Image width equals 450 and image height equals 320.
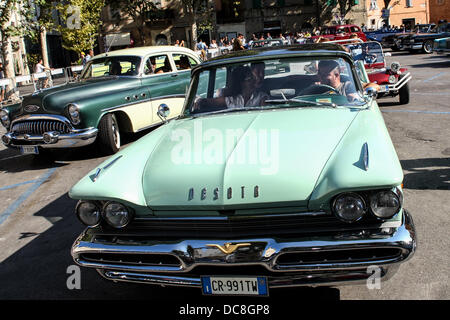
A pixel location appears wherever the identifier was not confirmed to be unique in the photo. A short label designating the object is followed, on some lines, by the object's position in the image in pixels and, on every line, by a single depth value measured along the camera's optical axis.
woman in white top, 4.38
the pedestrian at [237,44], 13.43
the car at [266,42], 22.70
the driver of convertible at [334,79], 4.32
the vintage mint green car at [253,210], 2.89
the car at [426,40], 26.02
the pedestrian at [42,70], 20.02
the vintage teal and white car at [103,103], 8.06
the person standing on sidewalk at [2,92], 18.02
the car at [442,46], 20.50
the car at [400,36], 28.06
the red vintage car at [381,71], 10.67
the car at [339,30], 29.66
